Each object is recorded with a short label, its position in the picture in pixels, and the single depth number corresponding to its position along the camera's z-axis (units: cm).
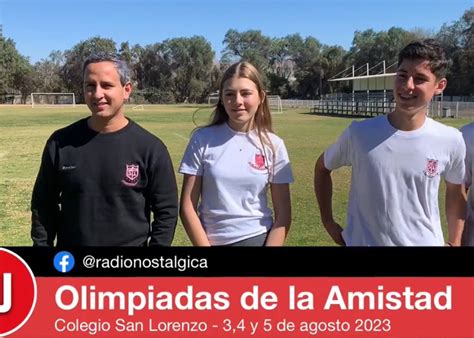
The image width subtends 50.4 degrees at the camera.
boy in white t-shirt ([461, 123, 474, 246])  208
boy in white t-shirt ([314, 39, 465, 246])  192
